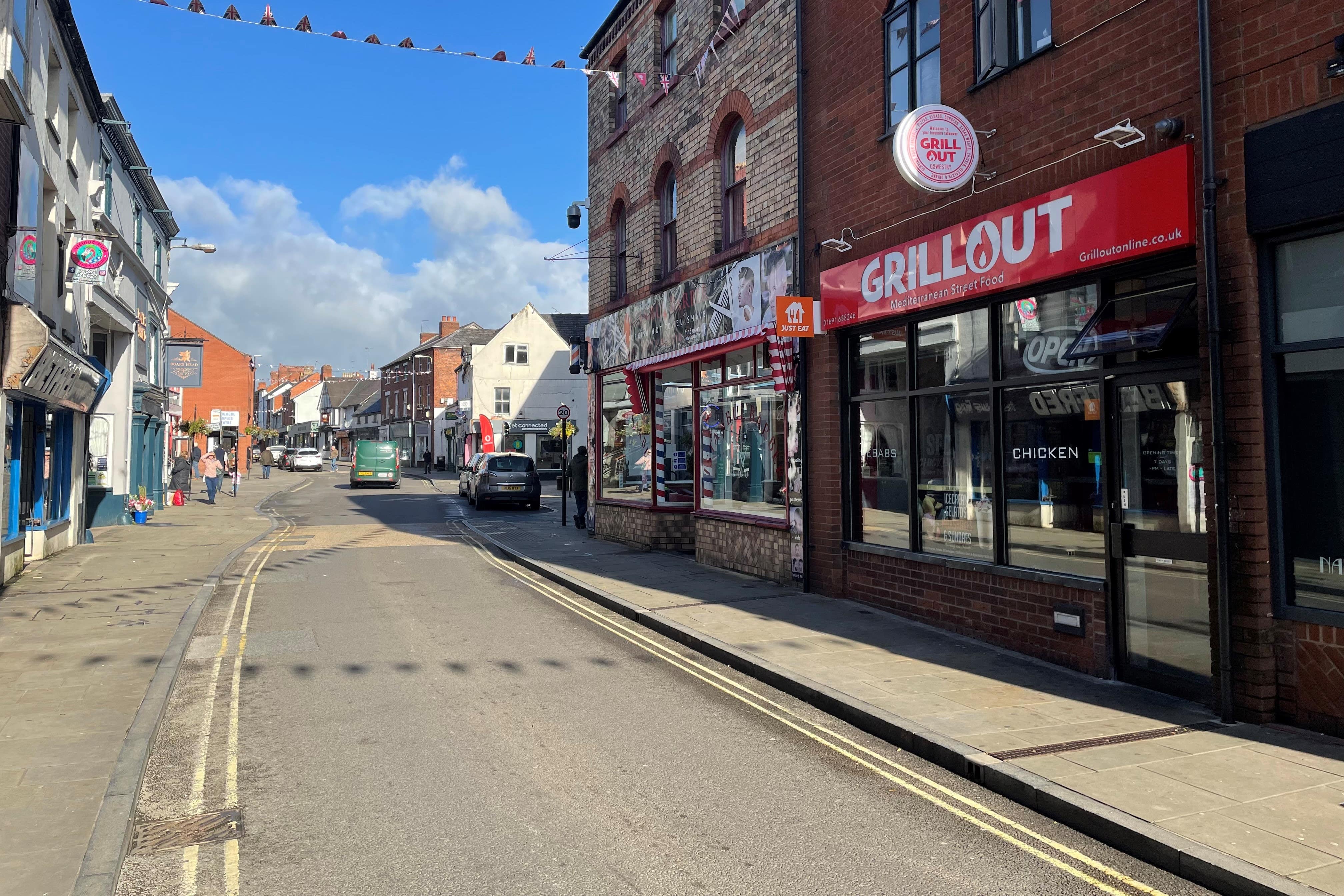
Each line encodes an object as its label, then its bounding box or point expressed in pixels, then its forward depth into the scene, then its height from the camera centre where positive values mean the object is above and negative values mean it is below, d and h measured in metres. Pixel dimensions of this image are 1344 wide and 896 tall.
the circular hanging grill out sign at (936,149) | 7.92 +2.81
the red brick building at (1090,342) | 5.66 +1.04
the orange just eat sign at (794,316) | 10.28 +1.78
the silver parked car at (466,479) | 30.62 +0.02
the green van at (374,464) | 39.16 +0.67
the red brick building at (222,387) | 54.00 +5.65
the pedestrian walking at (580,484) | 20.91 -0.14
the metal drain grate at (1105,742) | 5.32 -1.60
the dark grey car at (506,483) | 27.02 -0.12
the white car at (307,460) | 59.91 +1.32
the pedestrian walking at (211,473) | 28.83 +0.25
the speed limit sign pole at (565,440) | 21.47 +0.93
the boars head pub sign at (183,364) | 25.53 +3.27
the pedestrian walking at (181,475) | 27.73 +0.19
